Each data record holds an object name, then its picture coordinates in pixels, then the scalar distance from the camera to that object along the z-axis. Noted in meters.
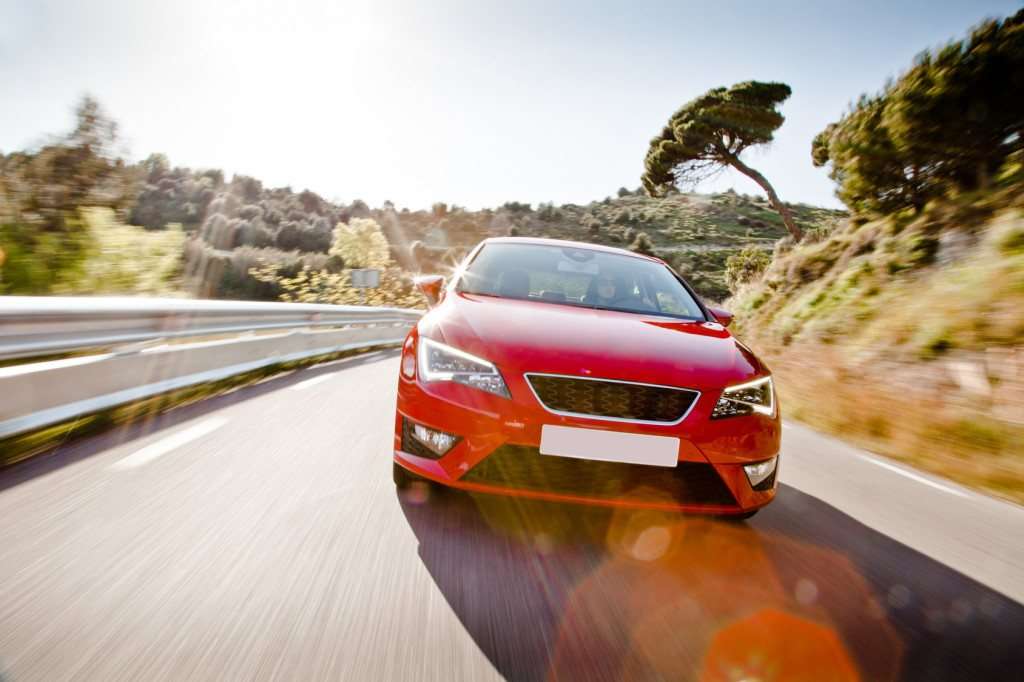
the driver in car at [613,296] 3.99
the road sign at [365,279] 17.83
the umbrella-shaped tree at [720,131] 21.62
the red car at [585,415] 2.52
